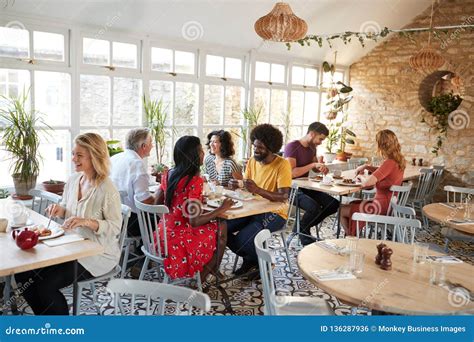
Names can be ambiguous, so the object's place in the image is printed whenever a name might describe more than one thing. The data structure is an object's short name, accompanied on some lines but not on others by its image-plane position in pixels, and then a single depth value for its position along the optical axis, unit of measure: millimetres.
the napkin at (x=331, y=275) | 2337
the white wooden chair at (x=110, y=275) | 2711
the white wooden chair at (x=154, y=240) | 3143
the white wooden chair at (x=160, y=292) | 1784
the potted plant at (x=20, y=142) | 3969
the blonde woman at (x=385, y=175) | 4586
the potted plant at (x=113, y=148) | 4555
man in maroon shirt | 5086
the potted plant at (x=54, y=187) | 4146
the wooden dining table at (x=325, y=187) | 4758
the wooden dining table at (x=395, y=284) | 2080
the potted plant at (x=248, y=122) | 6491
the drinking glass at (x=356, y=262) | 2461
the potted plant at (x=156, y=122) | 5164
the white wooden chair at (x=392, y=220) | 3156
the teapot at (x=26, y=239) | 2316
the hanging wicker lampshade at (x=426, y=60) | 6215
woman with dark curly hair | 4586
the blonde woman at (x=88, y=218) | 2617
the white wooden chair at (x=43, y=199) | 3315
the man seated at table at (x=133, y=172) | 3768
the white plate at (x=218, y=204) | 3600
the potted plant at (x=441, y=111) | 7121
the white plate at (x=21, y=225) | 2709
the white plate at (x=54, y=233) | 2483
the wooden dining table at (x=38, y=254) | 2119
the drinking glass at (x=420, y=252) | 2617
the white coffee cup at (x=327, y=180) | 4999
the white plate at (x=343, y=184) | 5031
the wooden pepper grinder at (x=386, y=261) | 2494
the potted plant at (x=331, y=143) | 7758
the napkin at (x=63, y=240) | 2416
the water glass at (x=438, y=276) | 2334
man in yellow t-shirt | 3906
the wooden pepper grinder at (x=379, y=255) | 2555
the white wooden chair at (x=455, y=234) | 4293
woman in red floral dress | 3199
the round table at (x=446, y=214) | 3672
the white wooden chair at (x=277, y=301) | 2326
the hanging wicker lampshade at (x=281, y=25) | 4160
